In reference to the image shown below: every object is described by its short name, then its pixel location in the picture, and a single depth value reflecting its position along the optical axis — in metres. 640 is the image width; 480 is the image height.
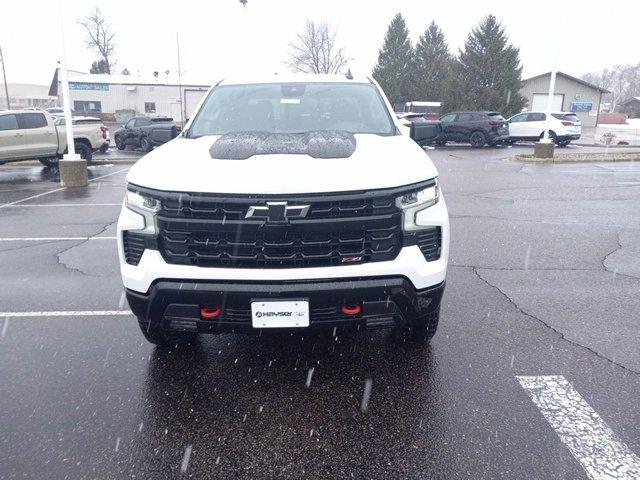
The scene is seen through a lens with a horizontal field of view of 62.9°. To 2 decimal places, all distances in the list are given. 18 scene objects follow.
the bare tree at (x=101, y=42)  80.06
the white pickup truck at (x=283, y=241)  2.93
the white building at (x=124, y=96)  55.38
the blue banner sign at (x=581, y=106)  45.91
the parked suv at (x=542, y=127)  26.17
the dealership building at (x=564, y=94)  45.34
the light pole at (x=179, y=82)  48.88
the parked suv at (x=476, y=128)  24.97
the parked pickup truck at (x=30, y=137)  15.80
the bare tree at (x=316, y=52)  66.62
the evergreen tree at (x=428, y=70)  55.69
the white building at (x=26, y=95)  81.19
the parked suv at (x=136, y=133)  24.63
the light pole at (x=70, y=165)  12.27
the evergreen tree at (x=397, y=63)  55.25
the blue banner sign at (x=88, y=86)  55.03
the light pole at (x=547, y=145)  18.00
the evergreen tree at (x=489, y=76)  38.78
